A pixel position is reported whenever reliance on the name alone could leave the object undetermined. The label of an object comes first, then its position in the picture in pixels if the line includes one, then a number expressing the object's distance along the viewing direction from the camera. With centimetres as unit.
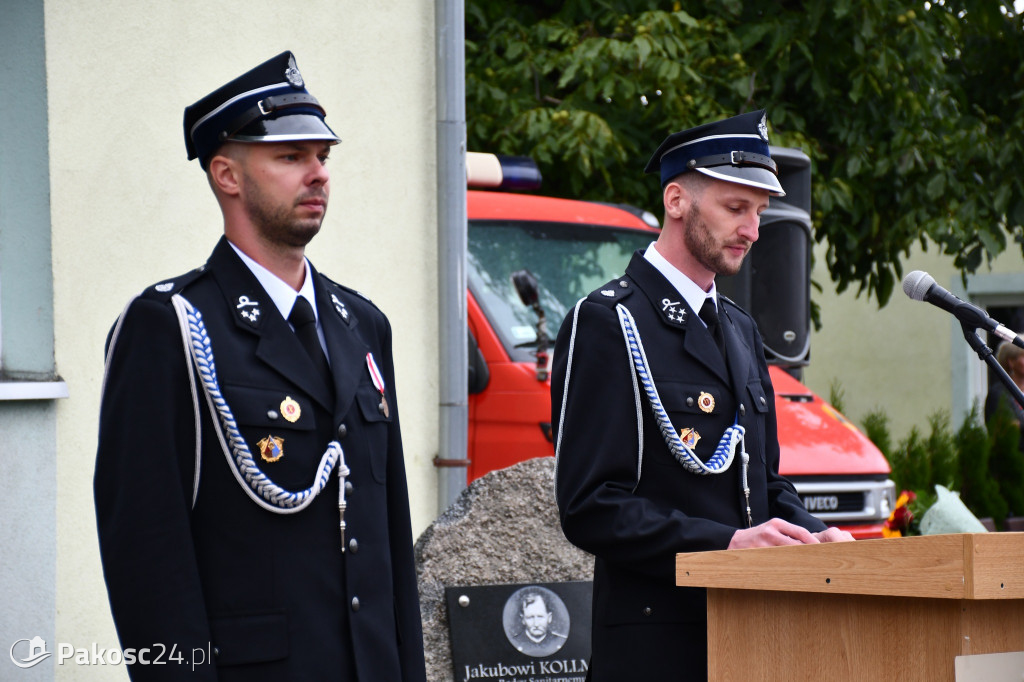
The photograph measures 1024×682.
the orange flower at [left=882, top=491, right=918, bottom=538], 1357
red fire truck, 1274
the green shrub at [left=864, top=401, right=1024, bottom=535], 1883
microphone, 582
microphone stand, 577
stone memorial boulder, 941
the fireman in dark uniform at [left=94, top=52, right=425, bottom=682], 498
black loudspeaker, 1263
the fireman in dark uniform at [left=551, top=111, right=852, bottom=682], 605
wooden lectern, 450
